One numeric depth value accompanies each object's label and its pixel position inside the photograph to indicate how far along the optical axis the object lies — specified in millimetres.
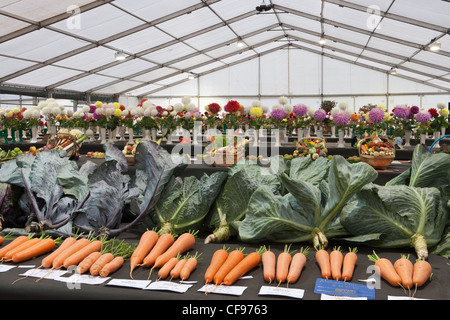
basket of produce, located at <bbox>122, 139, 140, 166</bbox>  3123
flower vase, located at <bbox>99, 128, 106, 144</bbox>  4816
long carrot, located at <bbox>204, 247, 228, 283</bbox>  1060
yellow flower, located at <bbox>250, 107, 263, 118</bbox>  4227
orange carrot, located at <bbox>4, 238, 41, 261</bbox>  1255
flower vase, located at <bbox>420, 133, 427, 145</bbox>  4241
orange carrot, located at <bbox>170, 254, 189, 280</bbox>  1088
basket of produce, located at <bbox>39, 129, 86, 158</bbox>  3241
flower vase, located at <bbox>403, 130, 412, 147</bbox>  4385
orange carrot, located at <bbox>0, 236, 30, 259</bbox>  1291
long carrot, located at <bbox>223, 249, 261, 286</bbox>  1054
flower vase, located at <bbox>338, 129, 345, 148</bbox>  4215
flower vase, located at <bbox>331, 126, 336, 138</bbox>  5390
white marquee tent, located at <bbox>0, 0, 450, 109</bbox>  8352
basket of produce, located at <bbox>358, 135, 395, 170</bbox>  2703
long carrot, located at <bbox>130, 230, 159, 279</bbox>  1178
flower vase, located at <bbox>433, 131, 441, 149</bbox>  4309
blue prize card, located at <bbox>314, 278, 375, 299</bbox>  960
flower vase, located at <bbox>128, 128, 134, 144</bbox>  4867
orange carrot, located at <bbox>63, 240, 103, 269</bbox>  1176
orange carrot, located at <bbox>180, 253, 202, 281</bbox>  1081
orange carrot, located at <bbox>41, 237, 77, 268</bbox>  1192
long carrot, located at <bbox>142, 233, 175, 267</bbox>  1178
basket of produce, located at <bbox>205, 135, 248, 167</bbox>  2797
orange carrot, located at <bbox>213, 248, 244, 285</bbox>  1053
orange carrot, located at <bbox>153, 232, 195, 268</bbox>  1164
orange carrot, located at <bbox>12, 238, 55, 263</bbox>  1241
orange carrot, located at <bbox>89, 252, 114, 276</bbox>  1117
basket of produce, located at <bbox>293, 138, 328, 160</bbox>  2808
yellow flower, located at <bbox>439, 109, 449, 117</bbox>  4242
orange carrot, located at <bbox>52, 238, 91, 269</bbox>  1183
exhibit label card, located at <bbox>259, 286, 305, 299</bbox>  971
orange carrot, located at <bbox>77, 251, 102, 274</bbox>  1133
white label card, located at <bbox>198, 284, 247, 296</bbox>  1002
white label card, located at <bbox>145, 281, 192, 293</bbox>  1017
